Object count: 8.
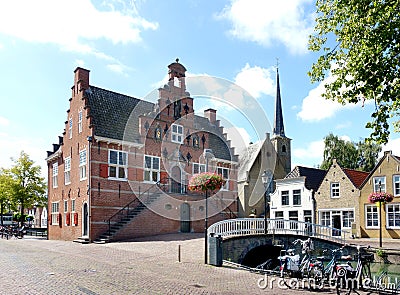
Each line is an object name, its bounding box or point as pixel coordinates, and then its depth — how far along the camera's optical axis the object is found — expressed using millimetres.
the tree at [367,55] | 10172
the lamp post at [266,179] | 20594
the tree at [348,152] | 49875
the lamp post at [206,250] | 15148
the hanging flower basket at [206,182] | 16406
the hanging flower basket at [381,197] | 23398
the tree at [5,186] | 40000
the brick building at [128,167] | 26406
